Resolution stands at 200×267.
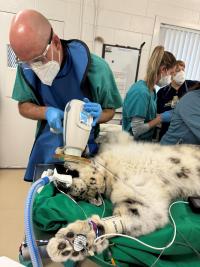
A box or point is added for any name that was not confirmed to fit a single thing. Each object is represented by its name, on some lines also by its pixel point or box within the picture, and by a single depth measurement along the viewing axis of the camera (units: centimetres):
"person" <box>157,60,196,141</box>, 261
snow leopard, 71
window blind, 325
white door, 277
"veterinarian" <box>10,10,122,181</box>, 117
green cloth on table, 75
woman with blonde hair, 187
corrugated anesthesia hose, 68
